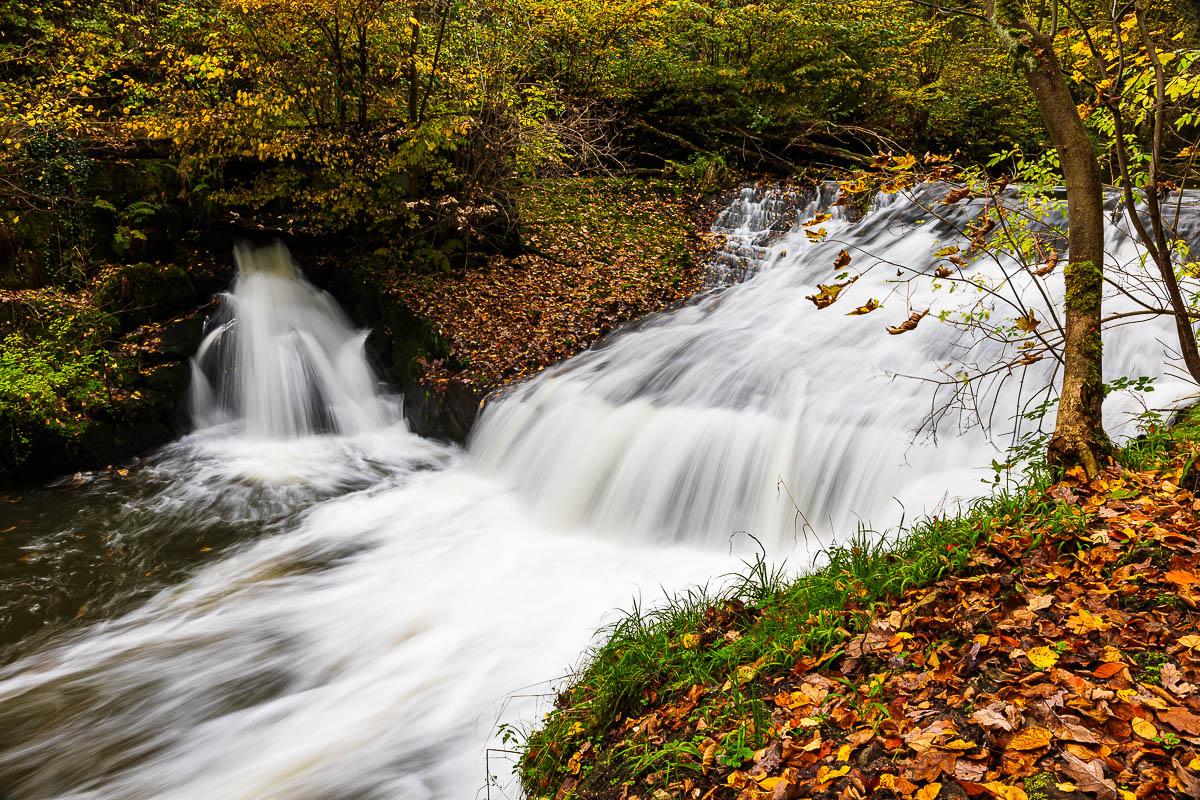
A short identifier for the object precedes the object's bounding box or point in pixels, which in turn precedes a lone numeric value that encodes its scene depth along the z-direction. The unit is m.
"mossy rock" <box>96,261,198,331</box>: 9.08
